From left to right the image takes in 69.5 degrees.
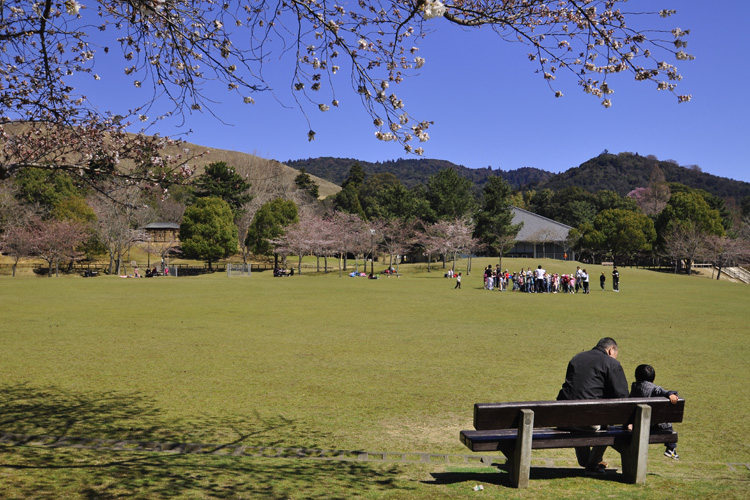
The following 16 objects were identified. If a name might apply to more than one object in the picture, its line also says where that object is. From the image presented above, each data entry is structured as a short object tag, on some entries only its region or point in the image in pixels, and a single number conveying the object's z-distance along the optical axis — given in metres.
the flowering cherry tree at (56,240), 49.94
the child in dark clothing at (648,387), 5.96
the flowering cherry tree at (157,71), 4.83
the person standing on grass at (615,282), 33.66
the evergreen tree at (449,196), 64.06
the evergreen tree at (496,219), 64.06
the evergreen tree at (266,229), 62.19
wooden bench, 4.63
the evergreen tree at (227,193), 64.62
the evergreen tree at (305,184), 106.40
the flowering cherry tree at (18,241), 48.84
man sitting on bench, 5.29
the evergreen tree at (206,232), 59.03
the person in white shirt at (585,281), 32.16
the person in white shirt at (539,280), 32.23
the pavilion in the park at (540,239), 77.94
